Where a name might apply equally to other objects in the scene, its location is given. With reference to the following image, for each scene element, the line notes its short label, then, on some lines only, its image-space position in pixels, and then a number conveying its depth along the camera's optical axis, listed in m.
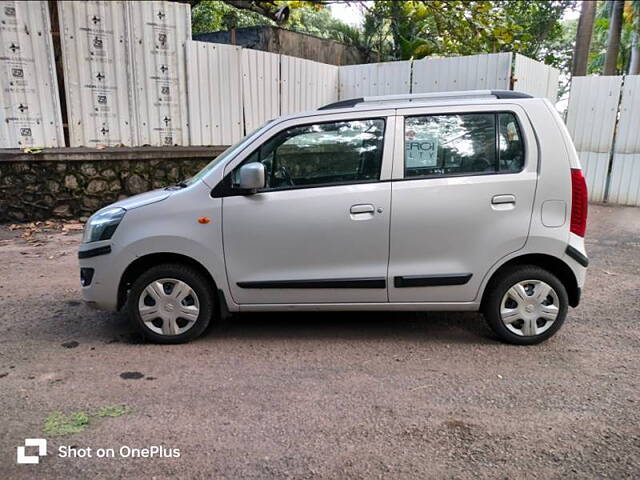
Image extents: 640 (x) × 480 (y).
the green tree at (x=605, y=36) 18.78
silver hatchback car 3.86
